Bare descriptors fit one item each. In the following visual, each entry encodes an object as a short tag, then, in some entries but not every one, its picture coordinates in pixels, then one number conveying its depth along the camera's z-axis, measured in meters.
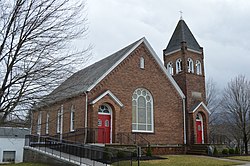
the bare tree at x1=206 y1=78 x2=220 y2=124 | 44.88
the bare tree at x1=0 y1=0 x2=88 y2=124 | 9.75
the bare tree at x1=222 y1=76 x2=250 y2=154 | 33.80
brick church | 21.62
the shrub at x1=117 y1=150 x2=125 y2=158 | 17.94
